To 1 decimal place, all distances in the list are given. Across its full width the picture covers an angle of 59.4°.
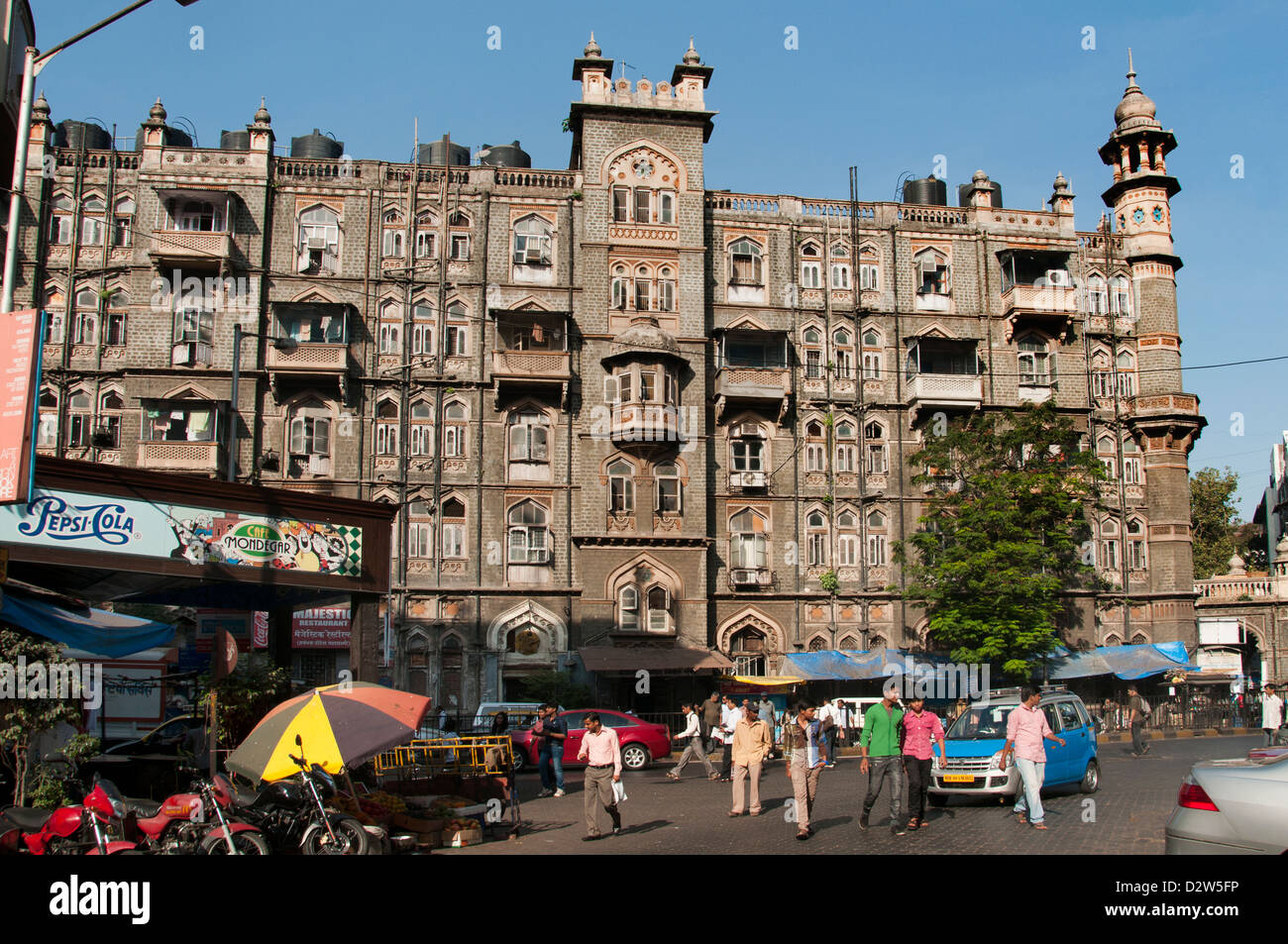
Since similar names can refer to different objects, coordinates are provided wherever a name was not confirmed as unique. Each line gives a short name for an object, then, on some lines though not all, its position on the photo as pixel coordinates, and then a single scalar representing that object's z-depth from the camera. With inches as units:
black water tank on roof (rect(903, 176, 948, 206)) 1835.6
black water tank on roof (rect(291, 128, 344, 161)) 1707.7
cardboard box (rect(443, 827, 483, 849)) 570.9
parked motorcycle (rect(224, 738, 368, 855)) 463.8
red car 1051.3
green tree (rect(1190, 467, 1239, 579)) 2351.1
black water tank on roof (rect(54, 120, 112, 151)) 1624.0
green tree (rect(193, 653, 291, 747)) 645.9
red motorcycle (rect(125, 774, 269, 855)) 431.5
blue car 653.3
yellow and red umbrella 501.7
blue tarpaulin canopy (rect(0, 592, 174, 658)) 552.1
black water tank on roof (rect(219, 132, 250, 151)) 1668.3
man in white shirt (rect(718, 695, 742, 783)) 925.8
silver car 319.9
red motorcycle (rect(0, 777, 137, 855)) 424.2
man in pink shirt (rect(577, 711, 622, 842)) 570.3
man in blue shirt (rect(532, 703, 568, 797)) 791.1
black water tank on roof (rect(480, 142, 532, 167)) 1742.1
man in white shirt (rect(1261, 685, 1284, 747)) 1039.6
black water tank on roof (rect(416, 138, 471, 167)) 1701.5
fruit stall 567.2
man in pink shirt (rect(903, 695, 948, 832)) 571.2
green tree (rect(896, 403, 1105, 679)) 1425.9
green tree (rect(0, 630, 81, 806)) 504.7
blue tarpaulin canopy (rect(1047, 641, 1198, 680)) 1510.8
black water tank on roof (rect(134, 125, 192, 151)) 1630.2
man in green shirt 570.9
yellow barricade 652.1
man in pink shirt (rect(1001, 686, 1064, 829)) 558.3
